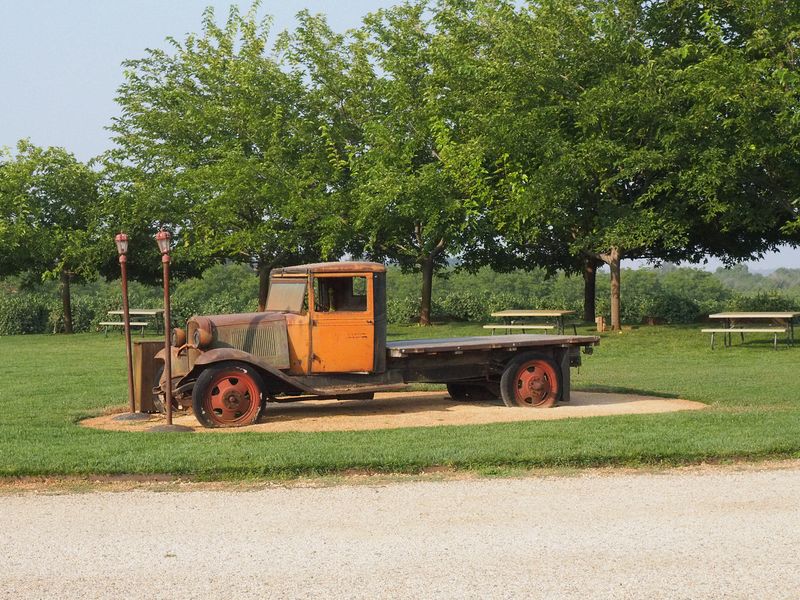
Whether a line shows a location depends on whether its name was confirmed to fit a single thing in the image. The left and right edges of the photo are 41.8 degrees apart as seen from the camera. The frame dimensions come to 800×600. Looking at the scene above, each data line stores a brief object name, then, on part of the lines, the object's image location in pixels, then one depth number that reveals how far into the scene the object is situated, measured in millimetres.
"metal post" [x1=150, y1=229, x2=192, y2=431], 13320
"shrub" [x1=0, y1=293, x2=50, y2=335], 42062
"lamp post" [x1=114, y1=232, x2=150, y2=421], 13781
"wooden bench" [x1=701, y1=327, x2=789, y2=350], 25641
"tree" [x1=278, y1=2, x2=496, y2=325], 31234
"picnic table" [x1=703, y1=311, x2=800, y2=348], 25873
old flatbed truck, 13602
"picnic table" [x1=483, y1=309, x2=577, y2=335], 27419
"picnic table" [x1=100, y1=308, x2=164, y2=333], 33741
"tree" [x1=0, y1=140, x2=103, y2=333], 38719
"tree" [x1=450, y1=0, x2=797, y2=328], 26766
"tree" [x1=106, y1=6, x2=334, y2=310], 34344
